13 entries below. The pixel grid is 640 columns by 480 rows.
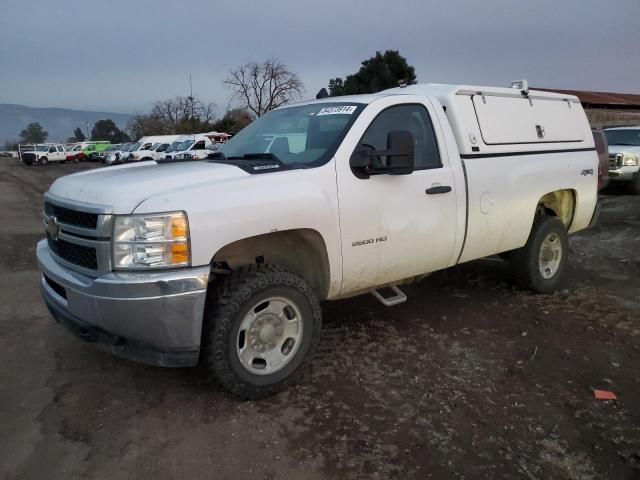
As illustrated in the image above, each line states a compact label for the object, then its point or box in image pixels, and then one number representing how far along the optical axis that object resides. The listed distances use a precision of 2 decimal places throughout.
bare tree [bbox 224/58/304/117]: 54.81
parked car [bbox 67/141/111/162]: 52.63
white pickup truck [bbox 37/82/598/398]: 3.00
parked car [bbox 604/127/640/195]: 13.52
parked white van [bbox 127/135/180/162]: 41.25
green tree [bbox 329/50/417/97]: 37.56
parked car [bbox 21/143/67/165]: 47.88
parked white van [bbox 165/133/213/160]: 34.41
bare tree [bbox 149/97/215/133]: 72.70
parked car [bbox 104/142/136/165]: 44.03
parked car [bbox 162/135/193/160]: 36.69
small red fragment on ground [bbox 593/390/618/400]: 3.53
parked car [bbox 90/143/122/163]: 50.03
